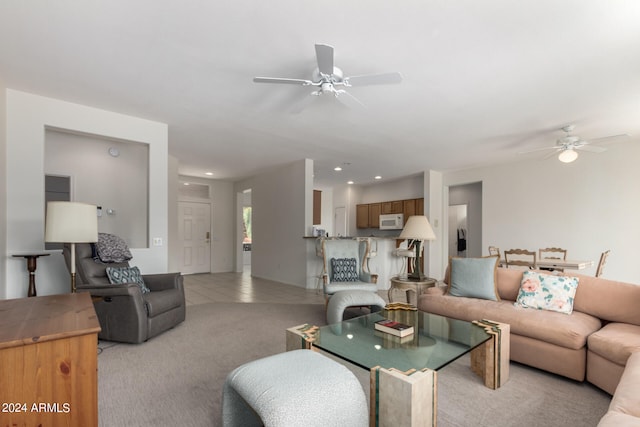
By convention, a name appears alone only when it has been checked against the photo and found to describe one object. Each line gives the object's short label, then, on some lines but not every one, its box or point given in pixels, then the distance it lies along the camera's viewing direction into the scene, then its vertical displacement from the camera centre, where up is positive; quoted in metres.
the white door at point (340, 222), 10.32 -0.22
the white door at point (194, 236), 8.00 -0.57
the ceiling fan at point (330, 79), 2.22 +1.11
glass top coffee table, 1.55 -0.89
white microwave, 8.52 -0.16
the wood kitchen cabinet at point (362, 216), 9.63 -0.02
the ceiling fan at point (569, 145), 4.27 +1.00
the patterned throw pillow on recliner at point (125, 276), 3.38 -0.69
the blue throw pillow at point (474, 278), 3.26 -0.66
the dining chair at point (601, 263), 4.36 -0.64
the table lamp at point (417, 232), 3.85 -0.21
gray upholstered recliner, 3.07 -0.92
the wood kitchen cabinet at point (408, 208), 8.23 +0.21
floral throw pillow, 2.78 -0.69
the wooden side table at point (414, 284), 3.67 -0.81
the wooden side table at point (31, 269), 3.13 -0.56
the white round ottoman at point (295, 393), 1.34 -0.82
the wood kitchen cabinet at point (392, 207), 8.62 +0.25
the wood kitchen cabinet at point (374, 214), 9.27 +0.05
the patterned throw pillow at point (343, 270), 4.59 -0.82
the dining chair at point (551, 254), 5.00 -0.70
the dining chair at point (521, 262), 4.54 -0.68
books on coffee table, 2.30 -0.84
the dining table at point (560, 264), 4.20 -0.65
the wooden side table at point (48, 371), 1.17 -0.62
